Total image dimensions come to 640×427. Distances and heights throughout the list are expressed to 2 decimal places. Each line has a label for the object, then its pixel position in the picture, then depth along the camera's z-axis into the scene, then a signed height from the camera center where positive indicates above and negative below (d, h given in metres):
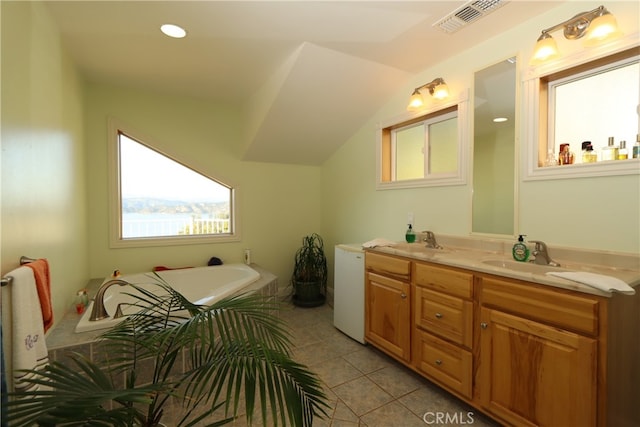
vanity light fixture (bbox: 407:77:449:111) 2.24 +0.95
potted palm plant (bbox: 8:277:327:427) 0.70 -0.49
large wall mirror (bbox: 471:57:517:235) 1.93 +0.42
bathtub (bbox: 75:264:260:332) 2.46 -0.75
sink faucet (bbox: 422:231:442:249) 2.30 -0.28
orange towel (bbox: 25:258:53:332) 1.20 -0.36
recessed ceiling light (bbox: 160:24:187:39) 1.89 +1.23
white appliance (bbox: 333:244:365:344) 2.48 -0.78
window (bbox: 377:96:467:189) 2.28 +0.55
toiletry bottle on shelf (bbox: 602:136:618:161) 1.52 +0.31
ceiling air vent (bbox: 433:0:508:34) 1.69 +1.23
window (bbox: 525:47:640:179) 1.50 +0.55
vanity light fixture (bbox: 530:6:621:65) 1.43 +0.95
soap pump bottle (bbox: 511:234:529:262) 1.68 -0.27
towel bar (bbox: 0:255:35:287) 1.03 -0.27
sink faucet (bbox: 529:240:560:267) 1.64 -0.28
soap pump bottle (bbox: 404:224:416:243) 2.43 -0.25
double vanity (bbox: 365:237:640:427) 1.18 -0.65
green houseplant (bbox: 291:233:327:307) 3.44 -0.88
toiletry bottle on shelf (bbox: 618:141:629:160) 1.49 +0.30
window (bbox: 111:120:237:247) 2.95 +0.07
